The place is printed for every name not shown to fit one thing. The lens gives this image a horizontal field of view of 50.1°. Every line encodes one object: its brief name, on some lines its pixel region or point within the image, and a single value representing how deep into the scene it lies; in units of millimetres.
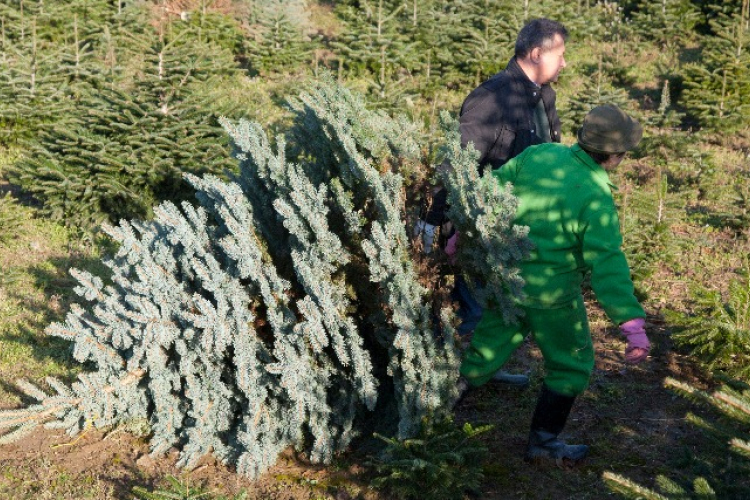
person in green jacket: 3607
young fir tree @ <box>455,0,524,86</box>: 10227
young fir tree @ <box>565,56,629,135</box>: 8906
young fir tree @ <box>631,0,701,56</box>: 11820
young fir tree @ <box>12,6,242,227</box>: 6750
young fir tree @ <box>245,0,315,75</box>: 11211
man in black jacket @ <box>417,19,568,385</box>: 4625
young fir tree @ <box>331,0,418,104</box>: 10281
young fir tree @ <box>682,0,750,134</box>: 8984
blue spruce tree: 3689
